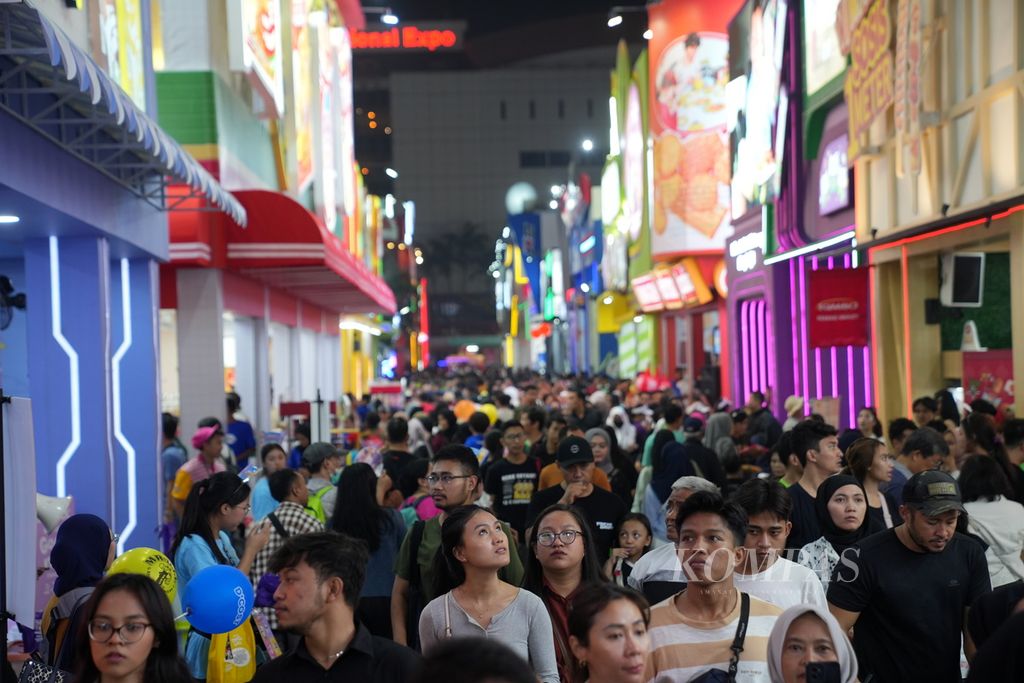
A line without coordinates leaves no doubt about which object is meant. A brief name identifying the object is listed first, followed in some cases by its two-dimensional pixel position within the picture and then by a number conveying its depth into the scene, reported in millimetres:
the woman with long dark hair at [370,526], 7234
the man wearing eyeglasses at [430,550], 5996
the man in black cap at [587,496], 7430
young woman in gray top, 4875
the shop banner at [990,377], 12719
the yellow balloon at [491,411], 17328
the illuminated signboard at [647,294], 31750
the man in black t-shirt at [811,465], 6758
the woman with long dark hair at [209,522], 6367
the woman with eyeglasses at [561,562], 5418
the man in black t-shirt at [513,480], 9727
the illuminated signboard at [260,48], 15609
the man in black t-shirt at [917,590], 4965
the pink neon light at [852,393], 18297
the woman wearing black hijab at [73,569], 5422
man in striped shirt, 4125
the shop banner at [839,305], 15969
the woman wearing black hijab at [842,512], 6141
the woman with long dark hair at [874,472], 6918
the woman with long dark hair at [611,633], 3707
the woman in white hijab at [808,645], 3604
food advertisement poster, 27922
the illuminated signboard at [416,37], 105750
